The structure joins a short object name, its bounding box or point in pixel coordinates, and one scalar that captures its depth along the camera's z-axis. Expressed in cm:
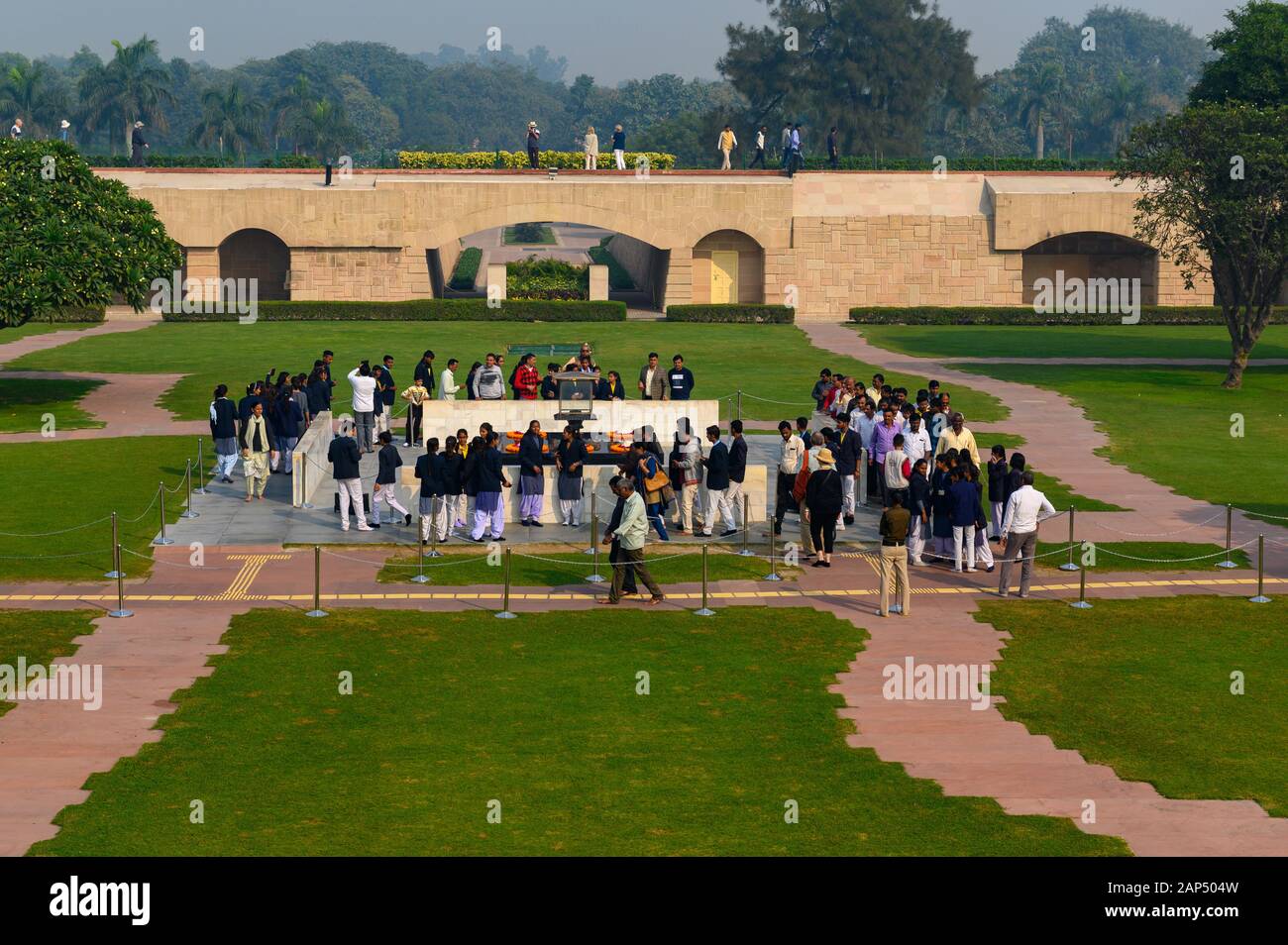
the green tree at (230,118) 11175
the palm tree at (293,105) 12144
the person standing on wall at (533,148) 5947
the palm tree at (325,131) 11275
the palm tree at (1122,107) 13000
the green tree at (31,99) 11012
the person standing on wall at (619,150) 6145
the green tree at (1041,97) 13138
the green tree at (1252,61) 4688
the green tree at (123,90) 11294
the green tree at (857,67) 8900
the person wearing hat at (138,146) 5943
